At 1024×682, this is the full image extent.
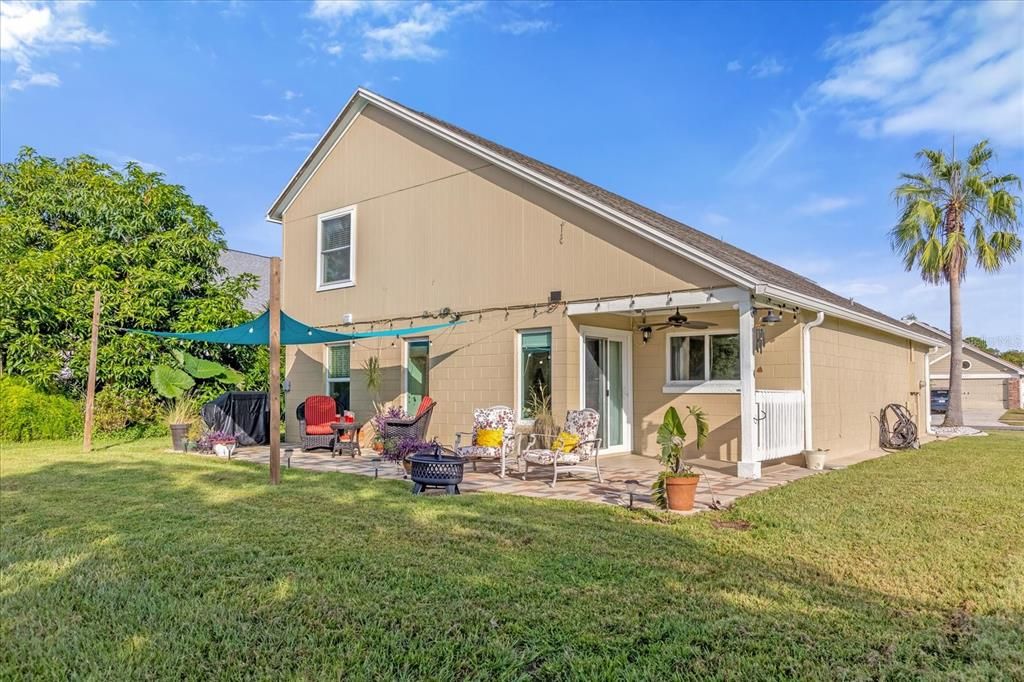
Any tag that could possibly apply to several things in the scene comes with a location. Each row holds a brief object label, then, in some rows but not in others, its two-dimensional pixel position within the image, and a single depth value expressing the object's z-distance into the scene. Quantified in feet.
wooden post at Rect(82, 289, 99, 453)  38.04
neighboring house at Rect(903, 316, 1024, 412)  102.01
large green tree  46.24
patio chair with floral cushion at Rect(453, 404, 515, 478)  29.25
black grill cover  41.39
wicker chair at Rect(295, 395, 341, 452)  38.29
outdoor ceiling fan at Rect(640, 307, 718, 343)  32.24
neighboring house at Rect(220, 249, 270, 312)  81.46
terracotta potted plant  20.31
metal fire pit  23.24
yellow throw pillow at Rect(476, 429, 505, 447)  30.04
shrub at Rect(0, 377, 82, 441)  43.01
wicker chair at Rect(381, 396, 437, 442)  34.04
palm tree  60.23
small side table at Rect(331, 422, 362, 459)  36.22
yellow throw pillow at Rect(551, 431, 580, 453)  27.14
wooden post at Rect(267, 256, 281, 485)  25.85
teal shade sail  35.12
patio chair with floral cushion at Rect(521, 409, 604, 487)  26.25
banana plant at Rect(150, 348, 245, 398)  48.55
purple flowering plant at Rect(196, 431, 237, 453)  36.50
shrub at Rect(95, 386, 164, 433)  47.06
